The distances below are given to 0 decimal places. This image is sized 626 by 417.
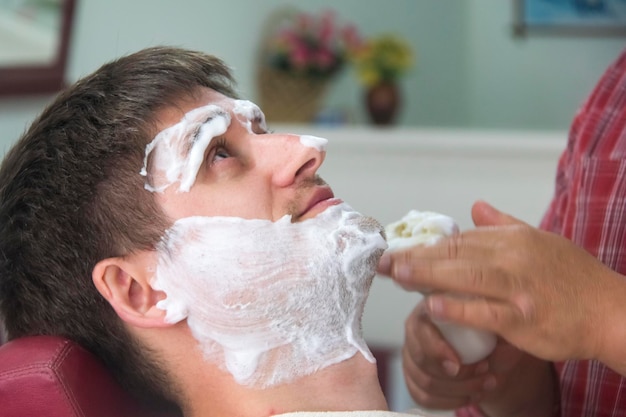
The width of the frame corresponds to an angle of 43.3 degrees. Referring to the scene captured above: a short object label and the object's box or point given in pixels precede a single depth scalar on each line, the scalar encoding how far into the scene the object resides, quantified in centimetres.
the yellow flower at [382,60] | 350
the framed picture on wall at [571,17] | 390
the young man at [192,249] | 112
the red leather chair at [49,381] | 107
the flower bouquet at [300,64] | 351
